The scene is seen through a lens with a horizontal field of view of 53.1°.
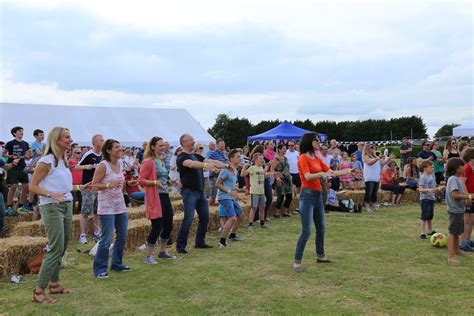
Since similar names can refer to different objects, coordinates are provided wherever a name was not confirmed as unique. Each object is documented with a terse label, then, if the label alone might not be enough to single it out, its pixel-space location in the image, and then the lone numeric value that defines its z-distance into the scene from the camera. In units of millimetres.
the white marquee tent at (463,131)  22469
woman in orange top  6629
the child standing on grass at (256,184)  10445
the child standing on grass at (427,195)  8906
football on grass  8148
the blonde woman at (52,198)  5223
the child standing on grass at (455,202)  7156
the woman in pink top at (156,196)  7105
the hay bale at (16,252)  6574
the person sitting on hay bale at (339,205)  13438
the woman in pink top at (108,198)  6320
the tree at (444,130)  69312
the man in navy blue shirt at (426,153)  14859
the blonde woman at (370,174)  12911
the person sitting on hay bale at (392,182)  14992
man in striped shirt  11531
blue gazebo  27672
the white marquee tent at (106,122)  21578
